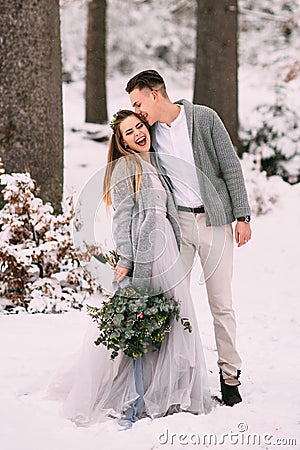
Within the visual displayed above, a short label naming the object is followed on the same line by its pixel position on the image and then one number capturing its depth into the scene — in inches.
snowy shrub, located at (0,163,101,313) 215.6
